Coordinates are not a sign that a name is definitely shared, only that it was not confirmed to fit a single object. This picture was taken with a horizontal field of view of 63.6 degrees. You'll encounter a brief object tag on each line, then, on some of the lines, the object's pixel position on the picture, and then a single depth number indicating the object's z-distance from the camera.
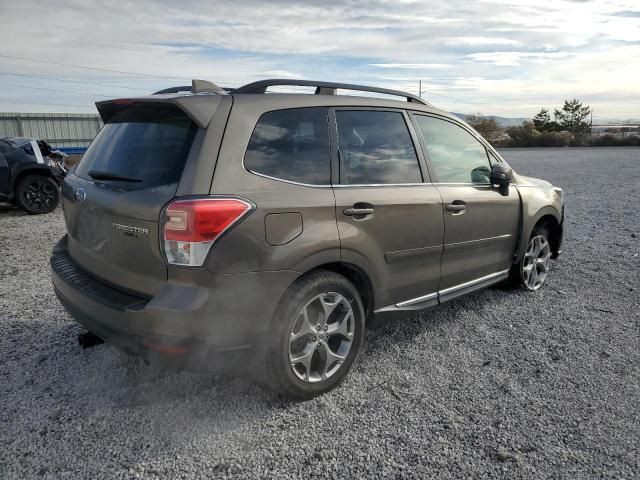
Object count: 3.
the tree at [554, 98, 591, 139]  61.25
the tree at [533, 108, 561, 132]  60.53
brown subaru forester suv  2.56
